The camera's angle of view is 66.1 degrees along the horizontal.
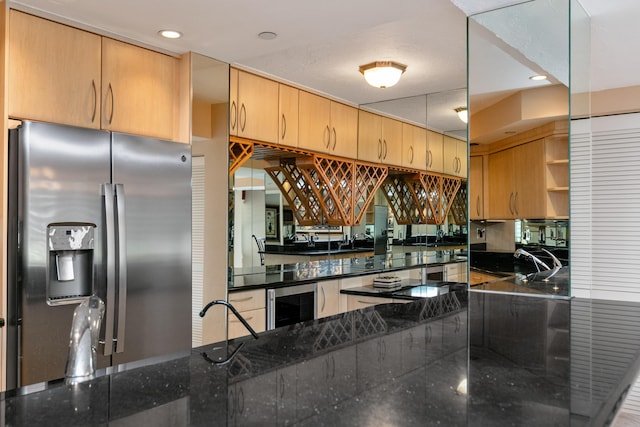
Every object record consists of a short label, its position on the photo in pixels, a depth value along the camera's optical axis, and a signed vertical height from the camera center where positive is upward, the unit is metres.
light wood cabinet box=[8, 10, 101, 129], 2.30 +0.72
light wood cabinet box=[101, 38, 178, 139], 2.67 +0.74
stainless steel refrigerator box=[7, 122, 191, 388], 2.21 -0.13
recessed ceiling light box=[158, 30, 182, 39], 2.67 +1.02
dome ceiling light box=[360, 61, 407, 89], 3.40 +1.02
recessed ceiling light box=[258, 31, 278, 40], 2.69 +1.02
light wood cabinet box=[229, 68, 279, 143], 3.47 +0.82
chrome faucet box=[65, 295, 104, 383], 1.11 -0.29
